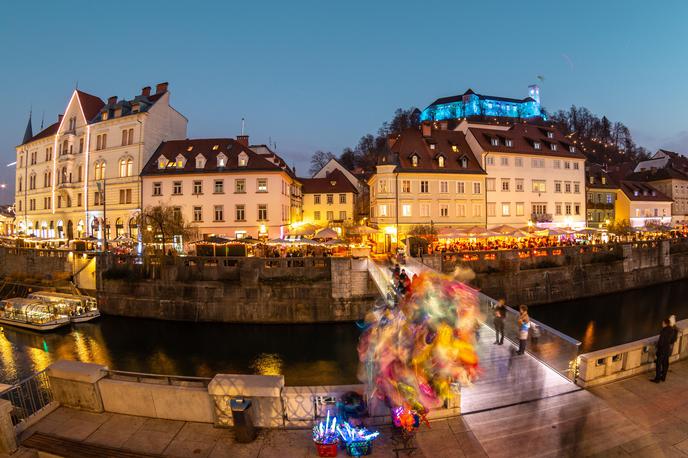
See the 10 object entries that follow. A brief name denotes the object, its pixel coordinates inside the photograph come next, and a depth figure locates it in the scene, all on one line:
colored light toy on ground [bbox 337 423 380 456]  6.51
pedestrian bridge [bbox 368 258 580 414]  8.91
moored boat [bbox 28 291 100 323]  26.69
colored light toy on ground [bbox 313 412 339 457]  6.46
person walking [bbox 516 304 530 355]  11.04
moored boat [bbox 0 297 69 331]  25.38
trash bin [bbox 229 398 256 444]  6.84
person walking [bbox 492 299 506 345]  12.16
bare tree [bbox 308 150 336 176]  96.88
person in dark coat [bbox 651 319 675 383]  9.02
